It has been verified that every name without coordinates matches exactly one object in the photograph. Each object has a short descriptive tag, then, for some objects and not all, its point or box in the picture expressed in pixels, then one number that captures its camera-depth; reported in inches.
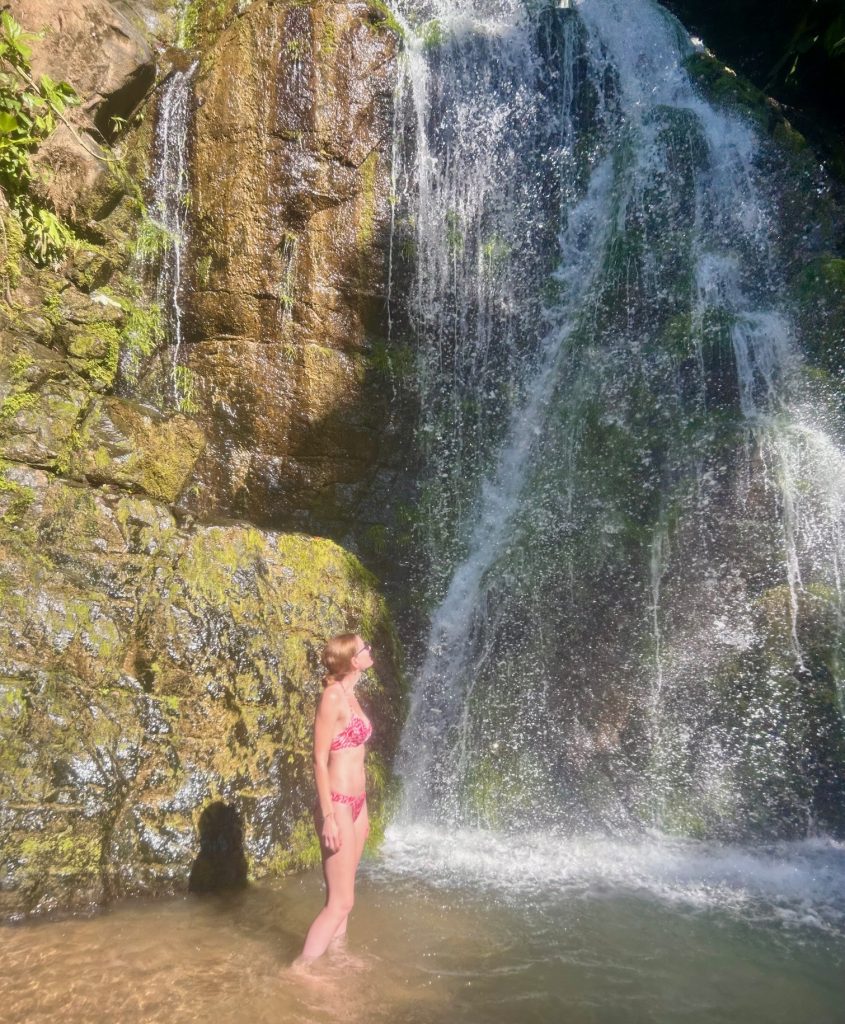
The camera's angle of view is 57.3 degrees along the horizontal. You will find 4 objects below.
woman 134.2
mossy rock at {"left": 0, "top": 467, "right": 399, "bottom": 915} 160.2
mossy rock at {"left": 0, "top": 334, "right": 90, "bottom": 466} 201.9
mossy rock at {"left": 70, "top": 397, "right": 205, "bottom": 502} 211.8
